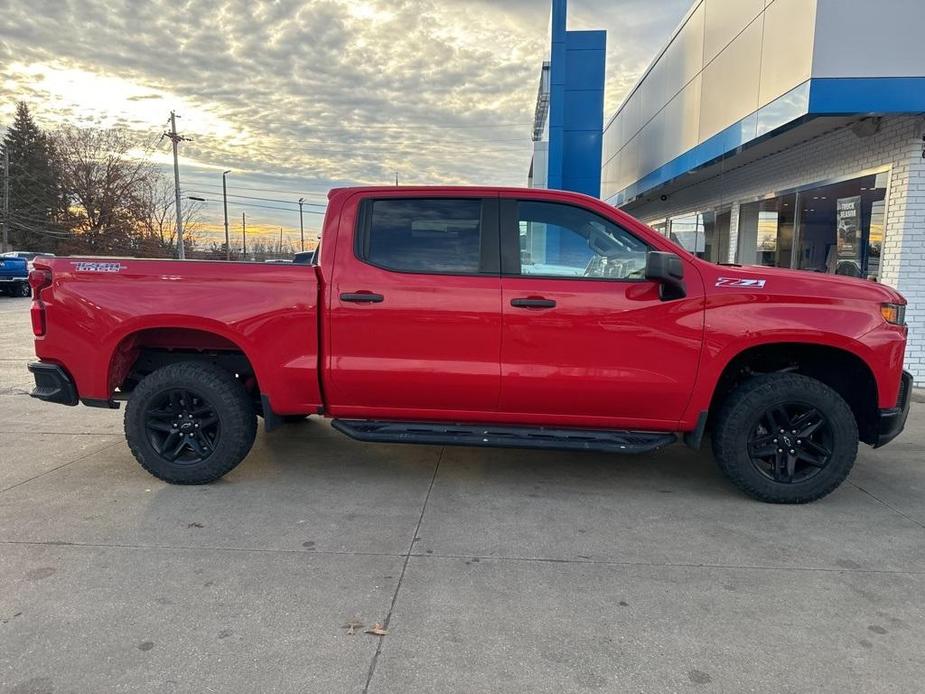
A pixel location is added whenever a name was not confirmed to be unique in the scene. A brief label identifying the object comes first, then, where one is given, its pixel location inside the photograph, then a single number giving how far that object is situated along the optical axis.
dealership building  6.88
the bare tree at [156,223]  52.69
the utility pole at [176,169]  43.69
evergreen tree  52.06
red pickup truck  3.91
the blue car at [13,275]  22.97
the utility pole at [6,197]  47.59
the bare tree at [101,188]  49.06
